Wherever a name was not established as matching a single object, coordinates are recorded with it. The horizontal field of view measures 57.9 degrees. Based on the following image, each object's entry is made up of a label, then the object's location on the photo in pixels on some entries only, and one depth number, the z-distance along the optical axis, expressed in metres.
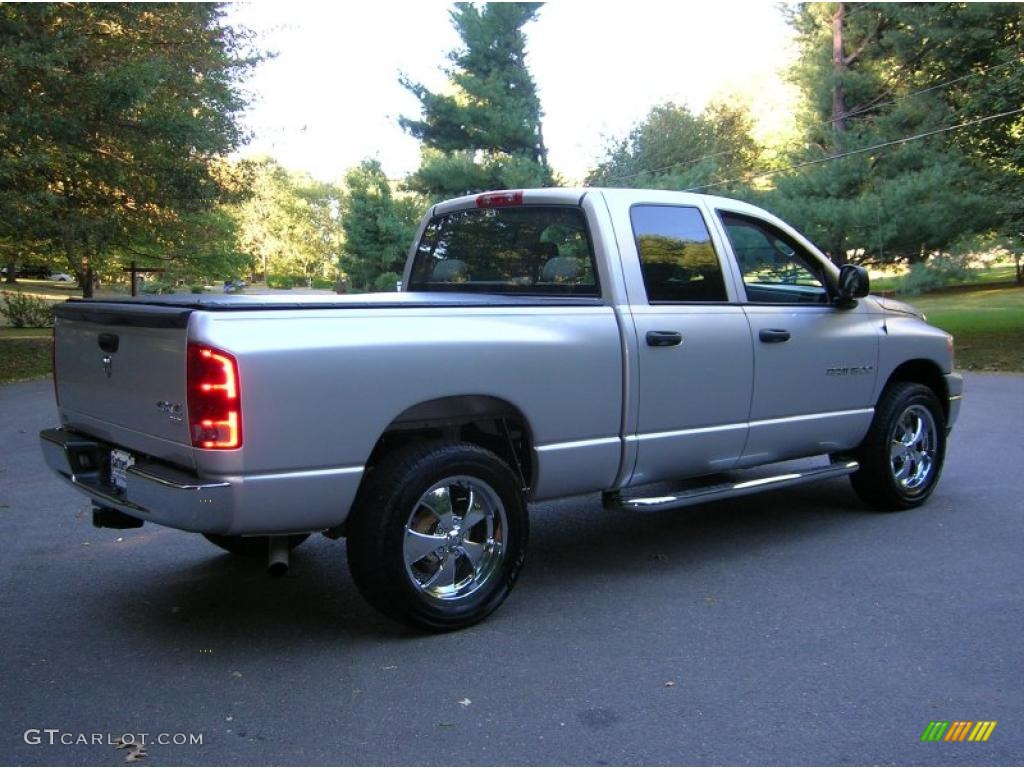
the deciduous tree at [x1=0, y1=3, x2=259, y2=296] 13.67
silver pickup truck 3.61
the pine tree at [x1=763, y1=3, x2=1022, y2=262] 18.44
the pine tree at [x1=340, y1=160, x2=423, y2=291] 32.09
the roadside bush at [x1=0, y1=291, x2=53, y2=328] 26.08
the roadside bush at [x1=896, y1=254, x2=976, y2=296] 19.86
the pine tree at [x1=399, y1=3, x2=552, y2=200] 29.84
